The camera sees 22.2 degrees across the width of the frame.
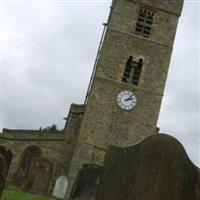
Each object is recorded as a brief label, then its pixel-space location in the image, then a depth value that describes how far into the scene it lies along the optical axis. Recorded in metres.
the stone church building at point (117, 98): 26.00
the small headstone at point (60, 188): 20.99
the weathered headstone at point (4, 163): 6.18
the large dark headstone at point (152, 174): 4.04
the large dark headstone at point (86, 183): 7.88
